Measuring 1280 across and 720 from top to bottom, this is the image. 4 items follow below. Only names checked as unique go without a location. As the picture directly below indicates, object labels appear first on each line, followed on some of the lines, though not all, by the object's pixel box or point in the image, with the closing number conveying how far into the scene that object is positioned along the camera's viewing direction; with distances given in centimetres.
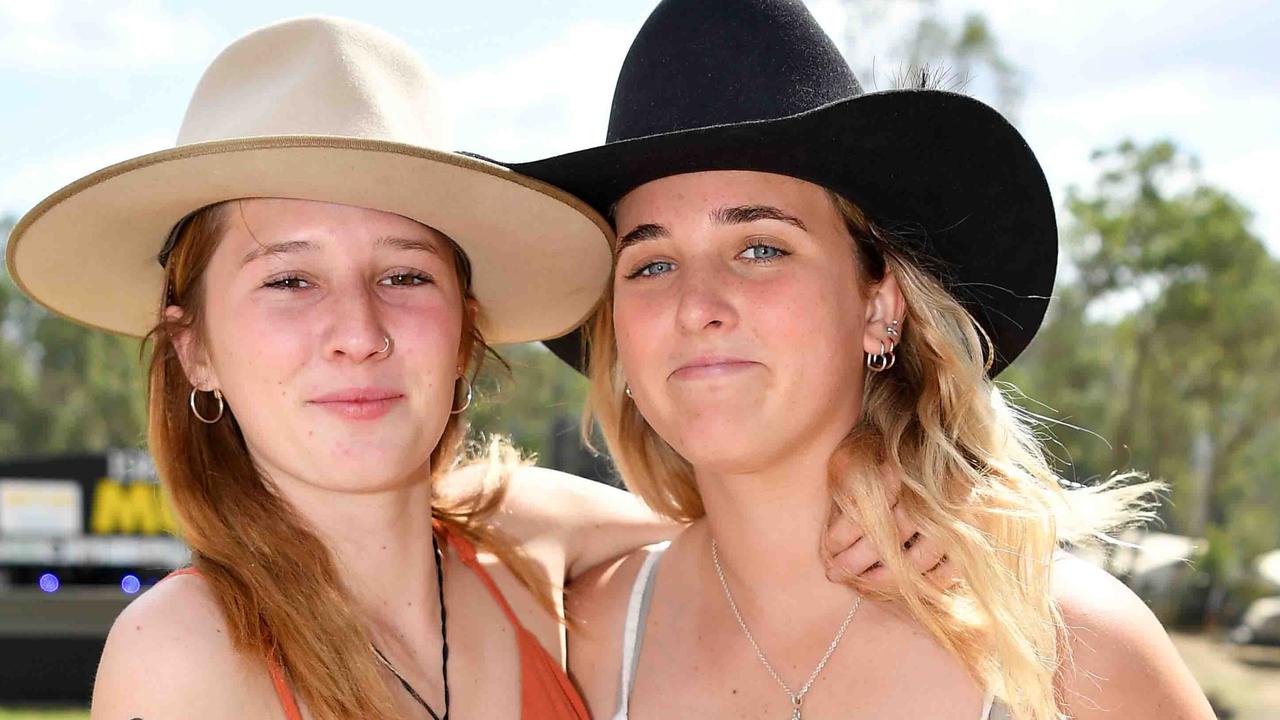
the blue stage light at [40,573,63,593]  1234
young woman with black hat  221
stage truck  1234
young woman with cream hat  204
